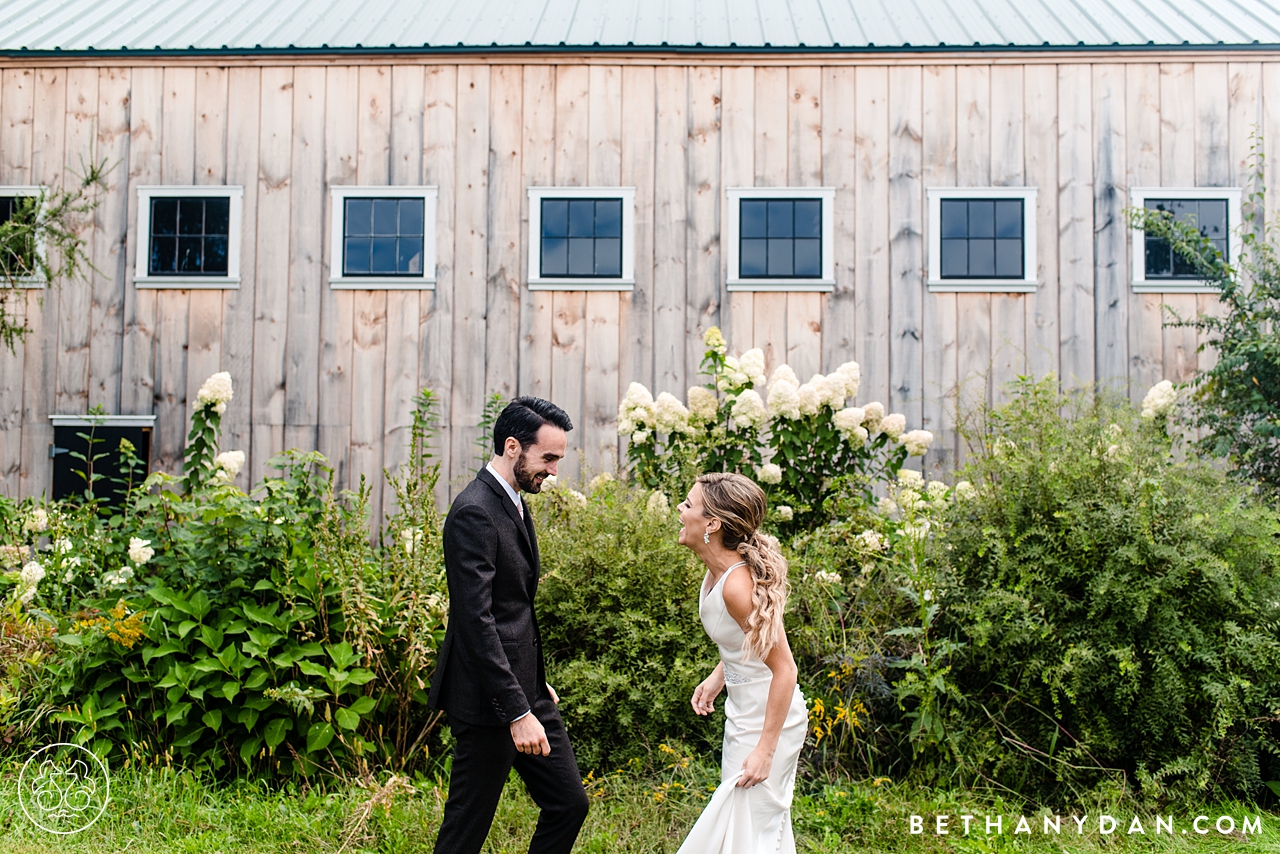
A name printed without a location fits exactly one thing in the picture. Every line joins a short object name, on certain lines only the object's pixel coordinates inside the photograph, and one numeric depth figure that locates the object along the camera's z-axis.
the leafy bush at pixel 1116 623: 4.61
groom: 3.18
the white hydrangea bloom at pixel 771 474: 6.60
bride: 3.21
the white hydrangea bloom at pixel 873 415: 7.34
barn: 9.05
